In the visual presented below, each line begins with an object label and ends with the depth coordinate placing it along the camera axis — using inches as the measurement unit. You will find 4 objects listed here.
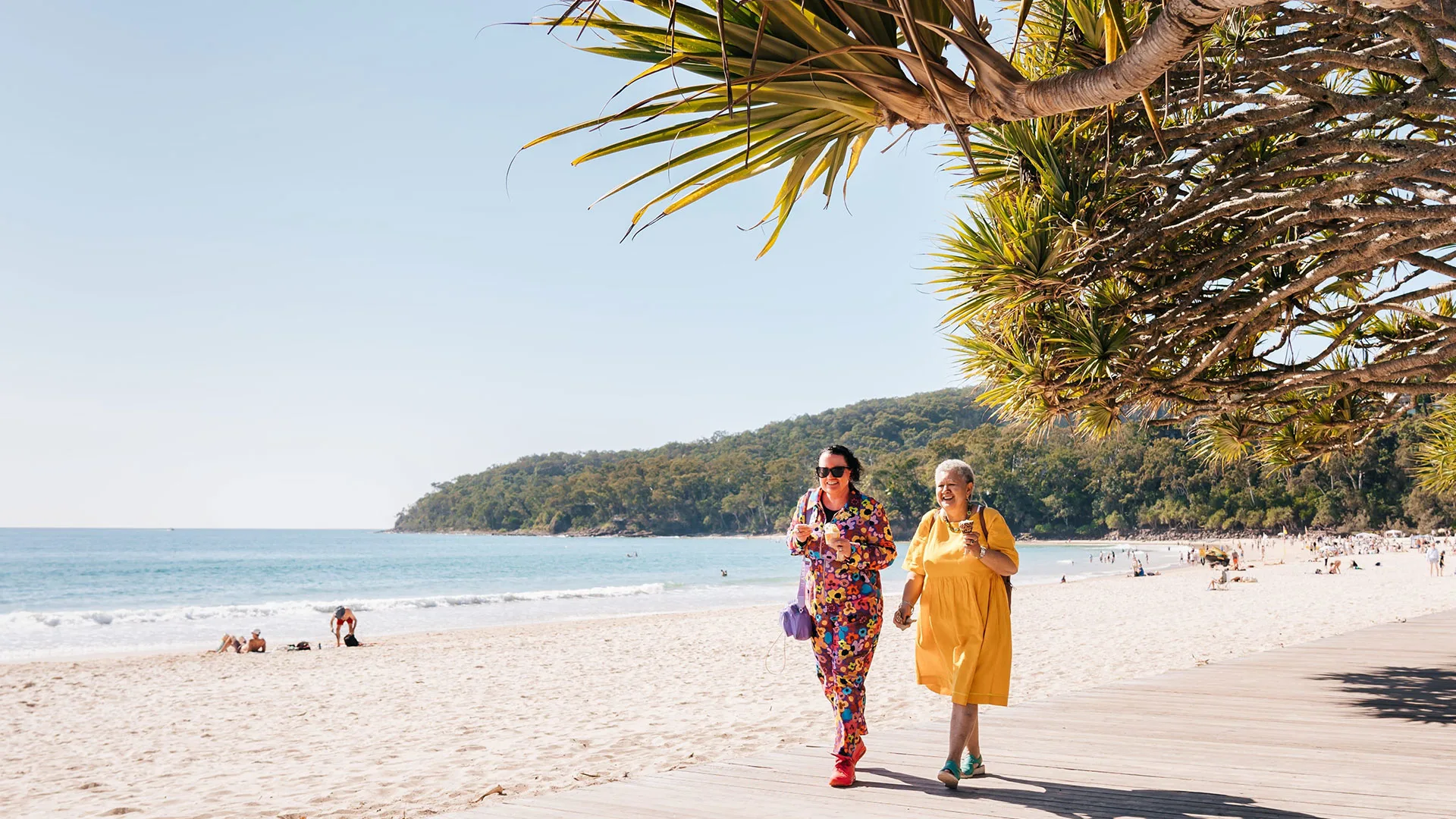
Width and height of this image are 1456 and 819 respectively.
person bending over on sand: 693.9
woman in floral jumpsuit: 141.6
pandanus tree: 172.9
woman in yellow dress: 136.6
